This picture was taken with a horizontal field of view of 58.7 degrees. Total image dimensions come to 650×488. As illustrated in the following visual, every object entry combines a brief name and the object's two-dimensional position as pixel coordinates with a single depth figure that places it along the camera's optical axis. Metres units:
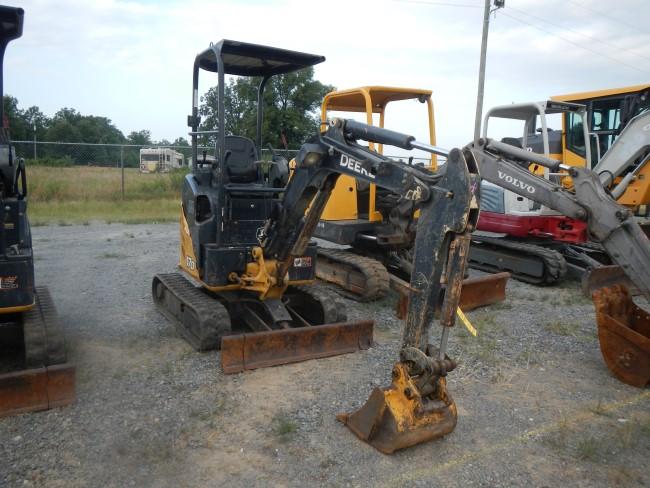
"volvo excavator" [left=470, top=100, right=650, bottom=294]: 8.57
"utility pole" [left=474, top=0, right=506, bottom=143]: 22.16
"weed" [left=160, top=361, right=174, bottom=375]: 5.04
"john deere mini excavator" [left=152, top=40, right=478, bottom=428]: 3.76
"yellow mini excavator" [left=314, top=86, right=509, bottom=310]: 7.48
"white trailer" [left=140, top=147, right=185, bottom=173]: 20.35
